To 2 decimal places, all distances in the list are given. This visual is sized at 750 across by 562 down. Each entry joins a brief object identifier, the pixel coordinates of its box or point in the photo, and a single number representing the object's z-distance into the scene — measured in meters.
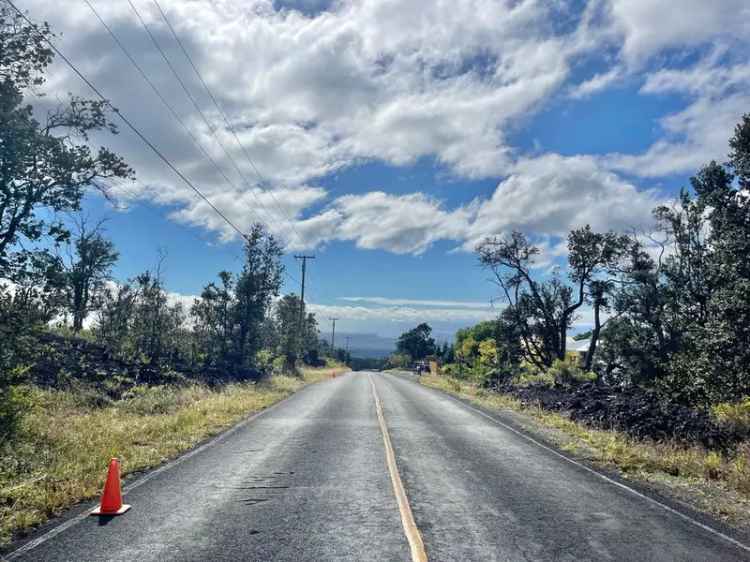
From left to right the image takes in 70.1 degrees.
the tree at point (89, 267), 35.09
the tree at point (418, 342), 125.25
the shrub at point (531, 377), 28.82
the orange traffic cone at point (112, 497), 6.84
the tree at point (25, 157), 11.32
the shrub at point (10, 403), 9.73
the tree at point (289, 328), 50.12
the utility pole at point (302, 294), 51.68
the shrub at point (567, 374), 28.66
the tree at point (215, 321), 36.66
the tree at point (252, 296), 38.12
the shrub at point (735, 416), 14.21
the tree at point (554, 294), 34.44
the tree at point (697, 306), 18.39
